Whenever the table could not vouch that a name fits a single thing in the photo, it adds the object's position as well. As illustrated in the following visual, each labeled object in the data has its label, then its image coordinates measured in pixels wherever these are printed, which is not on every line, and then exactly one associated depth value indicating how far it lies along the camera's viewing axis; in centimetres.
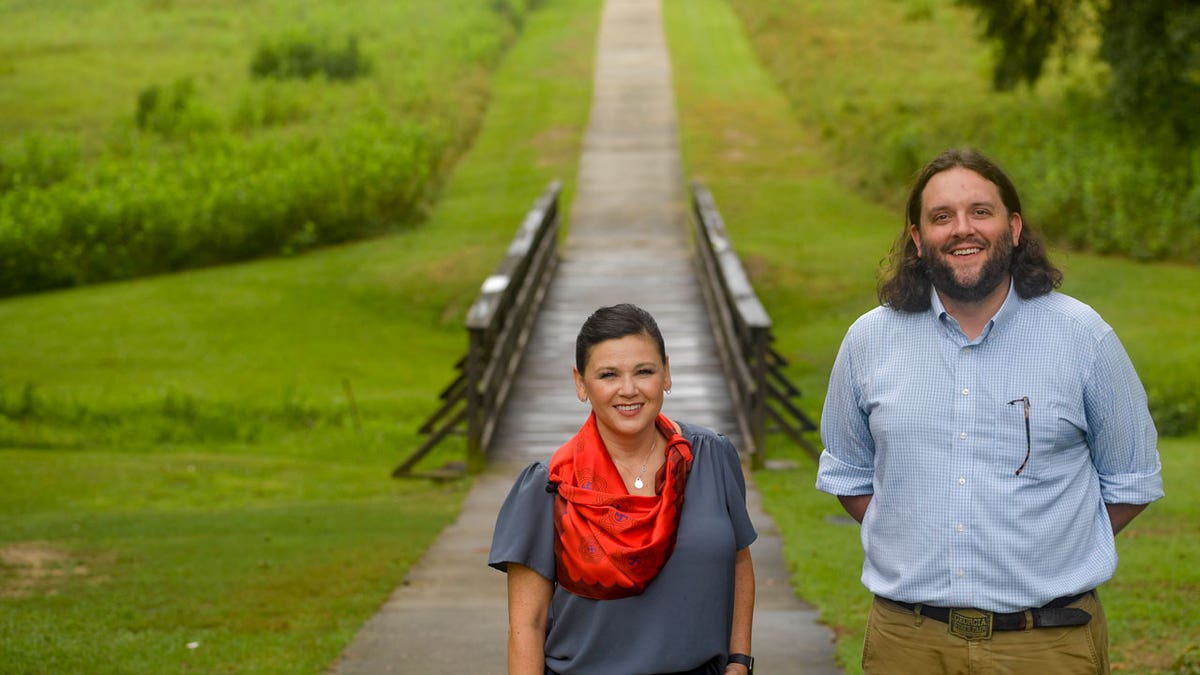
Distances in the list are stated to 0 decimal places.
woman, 351
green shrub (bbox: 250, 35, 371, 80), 3766
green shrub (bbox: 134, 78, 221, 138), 3083
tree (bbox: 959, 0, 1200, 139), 2244
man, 360
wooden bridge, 741
